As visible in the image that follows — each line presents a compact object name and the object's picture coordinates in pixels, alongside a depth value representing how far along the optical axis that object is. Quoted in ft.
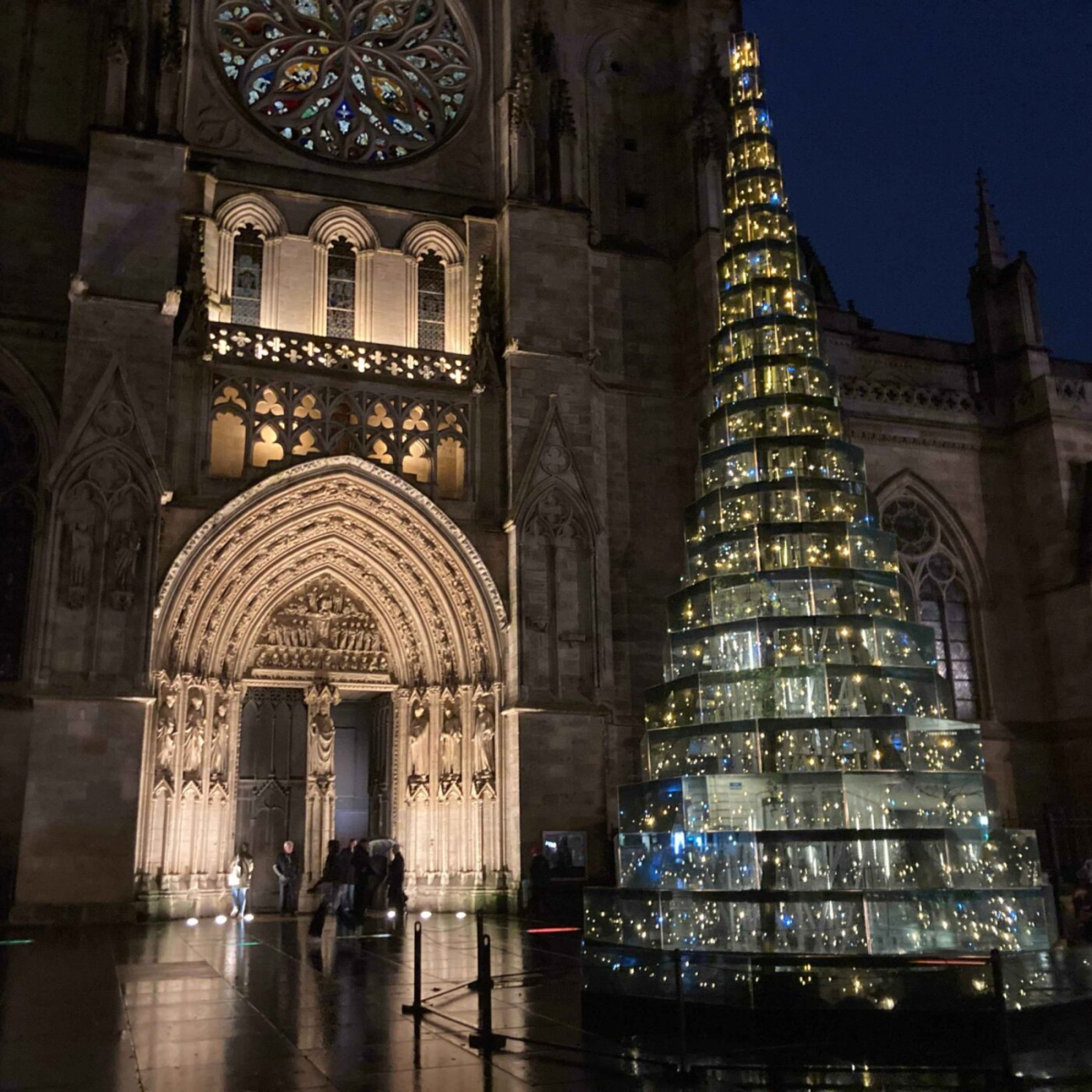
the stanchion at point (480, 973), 22.65
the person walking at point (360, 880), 43.09
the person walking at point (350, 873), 45.50
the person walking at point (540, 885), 50.21
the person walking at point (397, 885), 48.55
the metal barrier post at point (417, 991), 22.65
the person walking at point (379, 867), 49.57
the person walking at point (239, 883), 49.14
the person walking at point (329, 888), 41.22
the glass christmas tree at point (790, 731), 22.61
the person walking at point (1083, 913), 35.35
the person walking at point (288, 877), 52.65
